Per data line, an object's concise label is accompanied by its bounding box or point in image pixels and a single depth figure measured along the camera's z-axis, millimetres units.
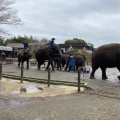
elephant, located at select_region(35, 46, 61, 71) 11573
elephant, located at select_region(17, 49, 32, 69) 12761
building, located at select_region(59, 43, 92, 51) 39235
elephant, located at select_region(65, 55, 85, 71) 11932
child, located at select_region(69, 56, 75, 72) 11272
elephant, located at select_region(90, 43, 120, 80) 8296
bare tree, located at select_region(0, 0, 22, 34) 15887
